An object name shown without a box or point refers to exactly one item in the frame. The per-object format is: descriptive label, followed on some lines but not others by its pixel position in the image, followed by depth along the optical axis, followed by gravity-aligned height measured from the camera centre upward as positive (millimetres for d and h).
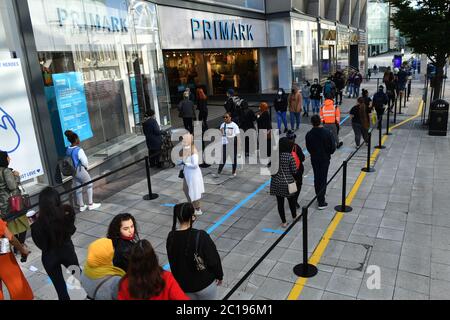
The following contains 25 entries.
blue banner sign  9078 -579
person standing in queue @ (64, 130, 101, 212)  7716 -1809
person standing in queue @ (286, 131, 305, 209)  6723 -1701
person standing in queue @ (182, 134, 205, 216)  7094 -1945
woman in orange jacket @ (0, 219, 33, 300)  4270 -2116
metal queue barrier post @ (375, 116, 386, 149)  12430 -2966
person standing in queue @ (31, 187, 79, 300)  4305 -1698
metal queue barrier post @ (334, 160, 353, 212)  7448 -3005
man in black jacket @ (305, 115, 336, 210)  7492 -1731
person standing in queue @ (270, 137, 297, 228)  6652 -1949
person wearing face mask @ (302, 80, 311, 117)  18750 -1641
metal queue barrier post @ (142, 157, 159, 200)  8633 -2814
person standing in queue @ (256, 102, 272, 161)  10914 -1631
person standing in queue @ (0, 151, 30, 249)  5953 -1667
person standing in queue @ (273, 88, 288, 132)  13969 -1582
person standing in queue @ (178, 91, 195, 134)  13680 -1406
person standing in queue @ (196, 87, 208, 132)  15383 -1437
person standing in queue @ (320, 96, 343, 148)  11000 -1639
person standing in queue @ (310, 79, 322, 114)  17906 -1551
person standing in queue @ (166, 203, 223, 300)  3639 -1760
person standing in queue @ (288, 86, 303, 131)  14281 -1552
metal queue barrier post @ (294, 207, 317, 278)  5352 -3001
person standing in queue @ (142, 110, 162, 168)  10398 -1640
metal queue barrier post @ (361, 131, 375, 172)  10105 -2974
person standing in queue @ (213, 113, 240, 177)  9672 -1887
